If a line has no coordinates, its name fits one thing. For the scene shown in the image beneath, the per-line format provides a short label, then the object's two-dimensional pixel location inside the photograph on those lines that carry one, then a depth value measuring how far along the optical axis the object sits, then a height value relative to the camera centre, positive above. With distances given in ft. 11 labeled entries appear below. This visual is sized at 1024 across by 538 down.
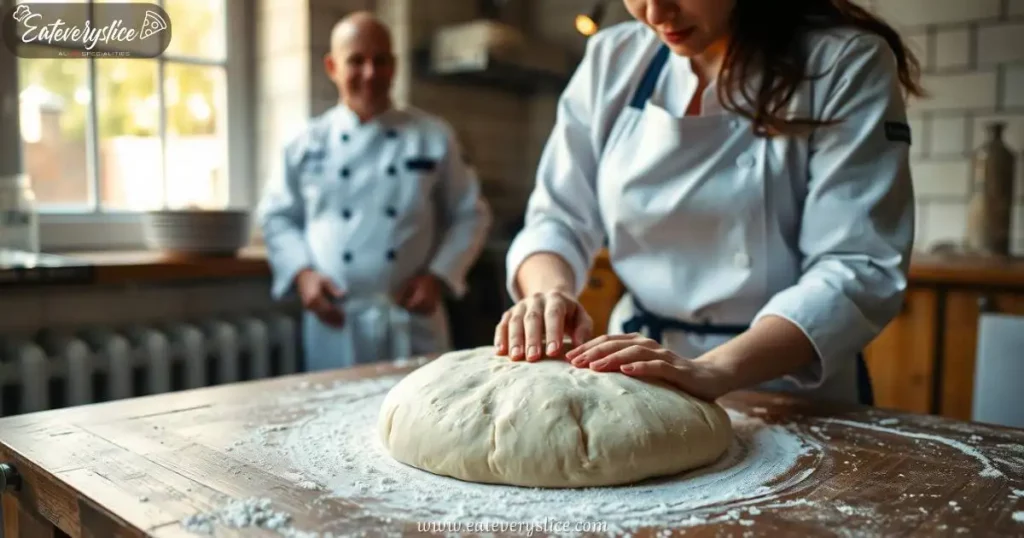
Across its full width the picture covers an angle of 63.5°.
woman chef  3.82 -0.04
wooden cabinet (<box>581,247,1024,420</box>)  7.39 -1.33
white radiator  7.27 -1.68
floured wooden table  2.61 -1.06
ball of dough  3.05 -0.92
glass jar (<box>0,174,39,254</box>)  7.32 -0.28
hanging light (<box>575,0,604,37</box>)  9.02 +1.86
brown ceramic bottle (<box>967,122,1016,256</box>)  8.48 -0.02
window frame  9.08 +0.53
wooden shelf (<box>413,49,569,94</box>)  10.53 +1.50
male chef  8.49 -0.30
